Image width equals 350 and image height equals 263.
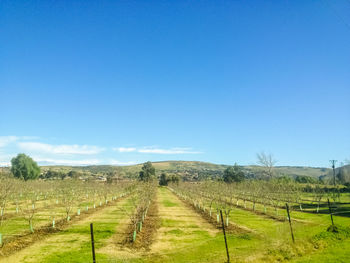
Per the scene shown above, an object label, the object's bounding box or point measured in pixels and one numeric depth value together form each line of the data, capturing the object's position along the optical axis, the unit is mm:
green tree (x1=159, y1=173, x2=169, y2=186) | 115562
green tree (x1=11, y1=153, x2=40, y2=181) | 92375
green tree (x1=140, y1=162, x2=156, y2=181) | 114612
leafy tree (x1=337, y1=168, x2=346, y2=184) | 108475
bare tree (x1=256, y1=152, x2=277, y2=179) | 58156
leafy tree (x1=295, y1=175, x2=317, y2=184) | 93531
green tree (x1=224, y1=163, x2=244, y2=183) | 100394
